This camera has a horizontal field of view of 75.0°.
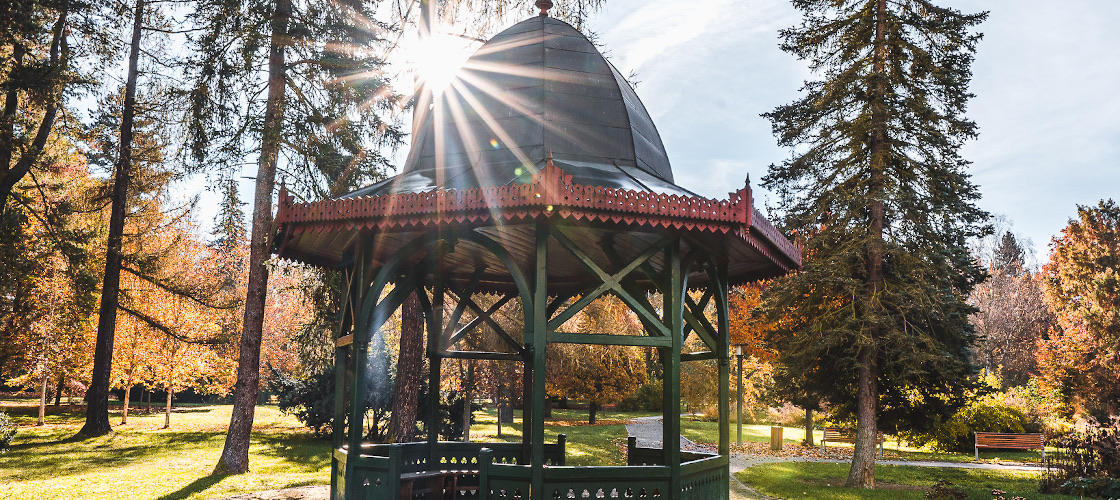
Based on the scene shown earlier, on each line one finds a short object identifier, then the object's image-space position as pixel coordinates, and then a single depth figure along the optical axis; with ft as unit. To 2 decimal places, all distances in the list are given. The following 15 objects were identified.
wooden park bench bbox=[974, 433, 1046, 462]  75.77
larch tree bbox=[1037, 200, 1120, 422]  77.46
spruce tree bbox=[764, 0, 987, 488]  56.75
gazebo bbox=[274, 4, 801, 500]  20.47
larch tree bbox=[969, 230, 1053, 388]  140.05
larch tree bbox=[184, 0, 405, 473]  51.44
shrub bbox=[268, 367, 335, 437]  75.51
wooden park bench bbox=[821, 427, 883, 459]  90.33
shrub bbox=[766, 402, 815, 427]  128.98
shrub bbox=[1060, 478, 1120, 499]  46.01
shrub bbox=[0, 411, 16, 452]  62.64
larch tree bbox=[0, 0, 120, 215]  57.21
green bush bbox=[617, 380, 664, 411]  155.83
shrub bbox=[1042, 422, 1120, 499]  48.49
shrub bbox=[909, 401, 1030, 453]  81.97
